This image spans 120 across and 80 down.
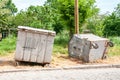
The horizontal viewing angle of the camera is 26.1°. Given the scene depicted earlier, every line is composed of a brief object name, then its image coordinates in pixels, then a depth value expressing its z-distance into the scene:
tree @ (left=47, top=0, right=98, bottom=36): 11.28
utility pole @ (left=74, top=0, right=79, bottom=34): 9.36
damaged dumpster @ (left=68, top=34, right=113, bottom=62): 8.20
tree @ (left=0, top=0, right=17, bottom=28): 11.71
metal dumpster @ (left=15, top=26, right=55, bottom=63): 7.49
